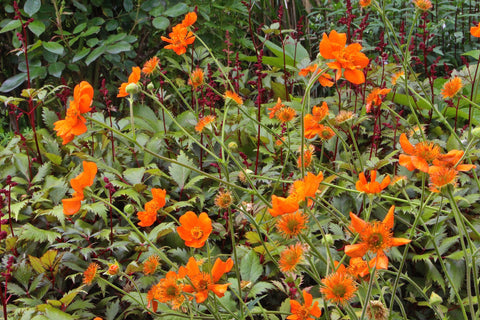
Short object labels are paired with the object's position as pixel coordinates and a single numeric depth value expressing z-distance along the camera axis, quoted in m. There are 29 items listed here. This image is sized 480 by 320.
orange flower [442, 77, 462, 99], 1.17
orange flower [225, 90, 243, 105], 1.20
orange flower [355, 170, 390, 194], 0.99
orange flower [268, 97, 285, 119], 1.26
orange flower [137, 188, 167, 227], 1.12
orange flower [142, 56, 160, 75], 1.24
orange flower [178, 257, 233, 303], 1.01
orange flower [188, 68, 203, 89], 1.27
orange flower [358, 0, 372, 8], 1.17
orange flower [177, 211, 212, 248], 1.04
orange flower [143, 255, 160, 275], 1.10
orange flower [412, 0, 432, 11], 1.14
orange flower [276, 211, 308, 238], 0.95
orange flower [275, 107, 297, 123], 1.18
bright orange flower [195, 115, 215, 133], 1.18
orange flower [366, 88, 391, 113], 1.38
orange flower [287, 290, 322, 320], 1.02
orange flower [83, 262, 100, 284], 1.10
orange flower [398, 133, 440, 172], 0.97
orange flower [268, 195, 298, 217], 0.93
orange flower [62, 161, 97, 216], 1.04
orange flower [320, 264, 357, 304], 0.95
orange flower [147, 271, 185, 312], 1.03
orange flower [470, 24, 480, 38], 1.15
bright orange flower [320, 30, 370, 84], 1.03
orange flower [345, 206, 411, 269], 0.93
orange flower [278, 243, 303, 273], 0.97
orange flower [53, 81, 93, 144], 1.05
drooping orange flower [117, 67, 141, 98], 1.17
